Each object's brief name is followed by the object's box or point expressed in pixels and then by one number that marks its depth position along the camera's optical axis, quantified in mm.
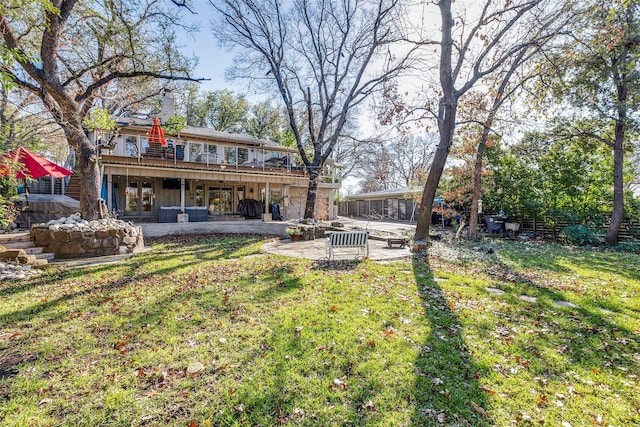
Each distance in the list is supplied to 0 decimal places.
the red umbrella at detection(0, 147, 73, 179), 9688
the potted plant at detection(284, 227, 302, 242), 11586
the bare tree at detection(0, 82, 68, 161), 14000
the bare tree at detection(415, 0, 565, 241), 9352
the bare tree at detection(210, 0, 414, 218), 14969
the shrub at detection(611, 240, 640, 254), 10883
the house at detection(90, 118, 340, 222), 14438
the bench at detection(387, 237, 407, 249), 10055
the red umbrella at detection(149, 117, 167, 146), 12320
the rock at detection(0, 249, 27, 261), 6449
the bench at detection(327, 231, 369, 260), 7625
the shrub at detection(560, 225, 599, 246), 12047
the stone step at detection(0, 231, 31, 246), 6969
